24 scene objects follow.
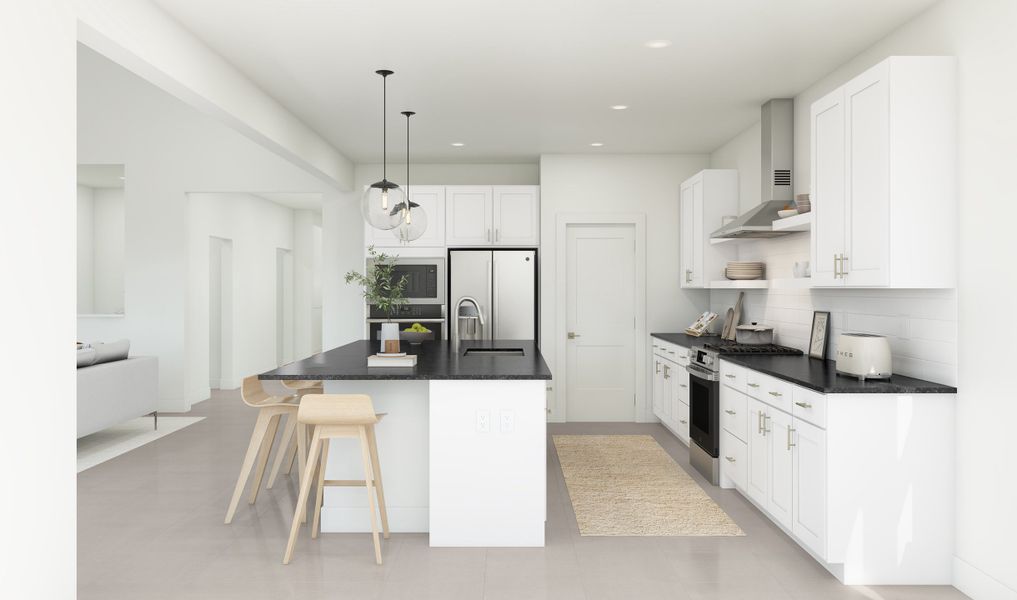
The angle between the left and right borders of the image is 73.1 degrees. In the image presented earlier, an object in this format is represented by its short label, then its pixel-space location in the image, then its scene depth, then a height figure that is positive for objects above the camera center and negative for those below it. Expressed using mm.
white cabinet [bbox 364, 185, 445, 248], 7090 +806
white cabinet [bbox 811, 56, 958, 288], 3193 +570
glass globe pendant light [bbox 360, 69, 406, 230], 4359 +583
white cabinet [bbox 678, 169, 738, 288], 6062 +736
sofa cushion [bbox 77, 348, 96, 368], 5688 -522
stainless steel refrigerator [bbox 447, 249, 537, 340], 6992 +57
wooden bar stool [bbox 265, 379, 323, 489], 4379 -953
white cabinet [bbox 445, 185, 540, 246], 7098 +783
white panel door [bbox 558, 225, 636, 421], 7109 -297
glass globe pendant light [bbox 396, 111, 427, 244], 4755 +525
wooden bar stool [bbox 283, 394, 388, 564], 3398 -628
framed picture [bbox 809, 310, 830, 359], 4379 -260
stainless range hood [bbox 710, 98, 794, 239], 4883 +959
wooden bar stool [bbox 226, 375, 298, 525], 3998 -775
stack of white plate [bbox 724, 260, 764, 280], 5496 +190
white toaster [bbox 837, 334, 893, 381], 3391 -319
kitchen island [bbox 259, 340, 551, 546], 3660 -880
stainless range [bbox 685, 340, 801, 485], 4762 -761
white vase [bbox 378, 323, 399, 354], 4195 -228
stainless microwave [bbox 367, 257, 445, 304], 7059 +141
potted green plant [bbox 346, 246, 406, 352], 6820 +125
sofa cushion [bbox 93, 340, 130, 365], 6004 -503
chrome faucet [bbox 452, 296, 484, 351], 6941 -236
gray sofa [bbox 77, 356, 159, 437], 5555 -853
